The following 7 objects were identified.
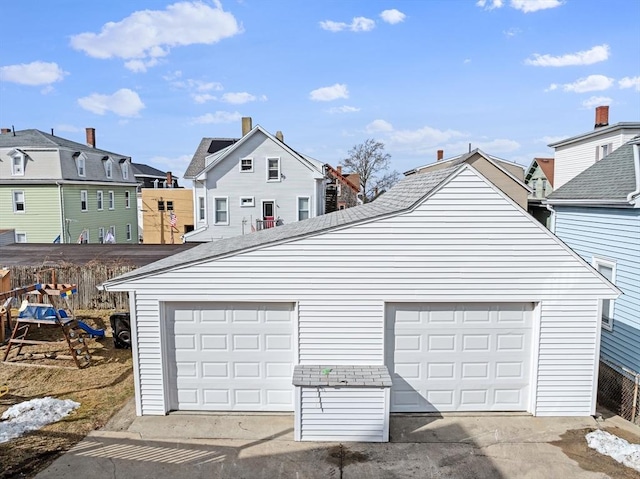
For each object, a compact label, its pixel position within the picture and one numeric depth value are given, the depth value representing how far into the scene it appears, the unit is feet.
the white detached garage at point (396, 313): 27.25
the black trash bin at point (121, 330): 41.52
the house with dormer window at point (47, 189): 99.09
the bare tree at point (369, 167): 192.65
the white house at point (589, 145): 64.28
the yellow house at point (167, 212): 127.54
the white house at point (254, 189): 96.32
